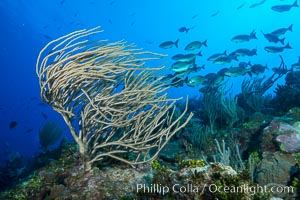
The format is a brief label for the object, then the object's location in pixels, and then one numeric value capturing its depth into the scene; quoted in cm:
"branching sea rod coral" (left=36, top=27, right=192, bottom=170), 322
